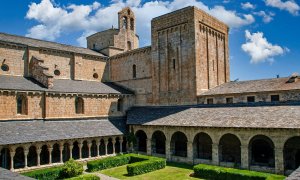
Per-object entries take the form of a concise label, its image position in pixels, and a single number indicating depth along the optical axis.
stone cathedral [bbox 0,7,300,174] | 25.22
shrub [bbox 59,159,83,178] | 23.14
